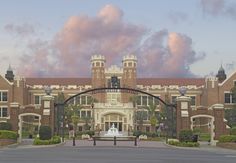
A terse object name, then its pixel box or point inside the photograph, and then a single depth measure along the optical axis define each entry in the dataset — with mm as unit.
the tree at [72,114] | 78738
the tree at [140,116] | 85938
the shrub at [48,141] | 38375
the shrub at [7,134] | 39991
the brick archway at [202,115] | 44344
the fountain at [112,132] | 61438
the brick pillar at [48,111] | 44625
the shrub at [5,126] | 44219
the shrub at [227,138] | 38594
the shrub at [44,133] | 40594
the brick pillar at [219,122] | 44250
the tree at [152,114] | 82988
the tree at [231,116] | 64838
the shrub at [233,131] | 42369
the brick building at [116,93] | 85000
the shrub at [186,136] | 40000
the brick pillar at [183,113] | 44438
